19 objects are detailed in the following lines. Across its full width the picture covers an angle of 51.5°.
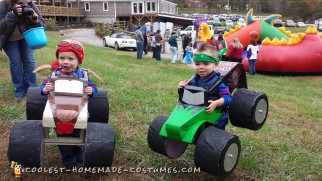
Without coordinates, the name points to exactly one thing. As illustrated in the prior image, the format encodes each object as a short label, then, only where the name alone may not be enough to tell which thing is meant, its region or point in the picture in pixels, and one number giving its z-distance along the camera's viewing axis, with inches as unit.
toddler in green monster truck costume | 130.6
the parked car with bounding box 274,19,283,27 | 1983.4
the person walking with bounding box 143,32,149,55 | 801.3
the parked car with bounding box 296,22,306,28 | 2373.8
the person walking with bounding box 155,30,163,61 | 650.8
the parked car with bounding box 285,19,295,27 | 2346.2
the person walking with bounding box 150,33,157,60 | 667.5
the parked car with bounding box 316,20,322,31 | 1901.8
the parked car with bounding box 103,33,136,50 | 952.9
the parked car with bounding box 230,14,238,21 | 2807.6
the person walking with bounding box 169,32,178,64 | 633.6
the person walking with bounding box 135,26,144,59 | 647.8
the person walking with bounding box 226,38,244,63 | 423.8
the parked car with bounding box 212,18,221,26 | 2197.5
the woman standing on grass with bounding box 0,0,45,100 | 177.9
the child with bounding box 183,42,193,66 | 607.8
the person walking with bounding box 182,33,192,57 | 692.4
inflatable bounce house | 515.8
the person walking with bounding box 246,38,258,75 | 494.0
